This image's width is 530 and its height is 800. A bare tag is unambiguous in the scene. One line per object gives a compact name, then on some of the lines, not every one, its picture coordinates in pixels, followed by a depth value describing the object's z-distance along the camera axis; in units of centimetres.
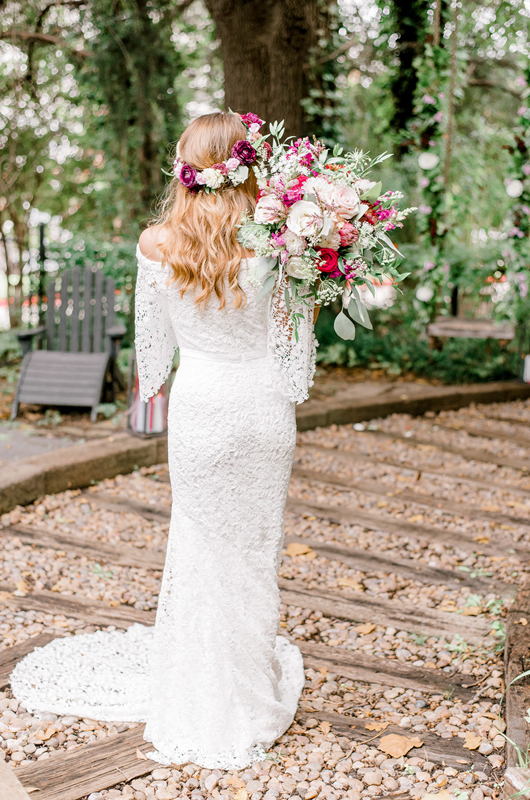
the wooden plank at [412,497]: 435
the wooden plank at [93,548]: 365
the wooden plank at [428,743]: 223
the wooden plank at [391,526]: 394
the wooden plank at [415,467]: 489
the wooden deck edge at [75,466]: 419
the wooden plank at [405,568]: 352
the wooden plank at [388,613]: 310
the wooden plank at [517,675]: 212
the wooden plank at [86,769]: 208
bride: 222
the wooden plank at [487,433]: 599
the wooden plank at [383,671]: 269
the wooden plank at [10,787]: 195
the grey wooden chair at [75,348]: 595
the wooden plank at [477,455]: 536
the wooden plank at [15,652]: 264
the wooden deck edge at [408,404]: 617
